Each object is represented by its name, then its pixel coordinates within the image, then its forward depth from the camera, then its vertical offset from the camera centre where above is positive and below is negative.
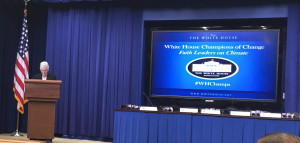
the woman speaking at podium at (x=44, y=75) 5.75 -0.04
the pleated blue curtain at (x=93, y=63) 6.48 +0.21
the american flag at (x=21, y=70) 6.46 +0.04
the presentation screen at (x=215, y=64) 5.64 +0.23
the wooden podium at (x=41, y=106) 5.00 -0.48
